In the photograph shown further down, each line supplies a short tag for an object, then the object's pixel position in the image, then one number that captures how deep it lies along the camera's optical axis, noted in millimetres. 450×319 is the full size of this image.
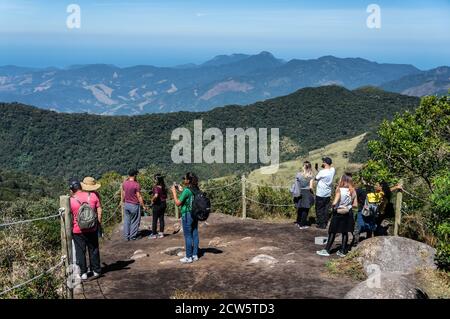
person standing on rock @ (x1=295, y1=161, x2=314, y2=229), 12539
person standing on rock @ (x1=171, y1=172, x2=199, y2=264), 9352
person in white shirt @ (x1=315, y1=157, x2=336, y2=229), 11281
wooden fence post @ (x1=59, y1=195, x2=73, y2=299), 7223
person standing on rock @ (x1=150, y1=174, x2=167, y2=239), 12094
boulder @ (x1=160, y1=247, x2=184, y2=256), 10559
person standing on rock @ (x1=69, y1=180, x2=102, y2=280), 8125
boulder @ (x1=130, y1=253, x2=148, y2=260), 10461
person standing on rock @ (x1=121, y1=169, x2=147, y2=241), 11797
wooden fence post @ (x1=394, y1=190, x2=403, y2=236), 10876
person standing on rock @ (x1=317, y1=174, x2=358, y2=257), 9531
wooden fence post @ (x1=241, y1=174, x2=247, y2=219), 14820
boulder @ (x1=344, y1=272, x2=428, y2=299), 6480
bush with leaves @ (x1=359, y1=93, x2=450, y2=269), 11188
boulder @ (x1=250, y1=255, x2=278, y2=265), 9570
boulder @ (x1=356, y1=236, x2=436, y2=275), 8672
